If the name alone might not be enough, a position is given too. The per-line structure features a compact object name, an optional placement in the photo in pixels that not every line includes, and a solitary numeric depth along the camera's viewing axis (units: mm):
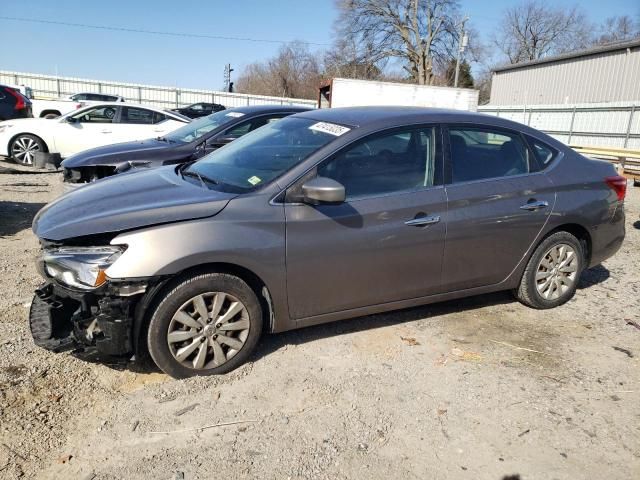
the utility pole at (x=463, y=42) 36931
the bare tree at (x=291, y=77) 60438
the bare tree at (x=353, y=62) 49031
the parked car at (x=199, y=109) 27172
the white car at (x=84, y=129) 10812
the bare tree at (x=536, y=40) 59844
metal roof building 29906
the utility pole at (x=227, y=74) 65938
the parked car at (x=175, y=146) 6527
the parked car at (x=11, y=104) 13664
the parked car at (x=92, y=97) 24609
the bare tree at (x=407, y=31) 47875
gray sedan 3055
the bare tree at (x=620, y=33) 57938
